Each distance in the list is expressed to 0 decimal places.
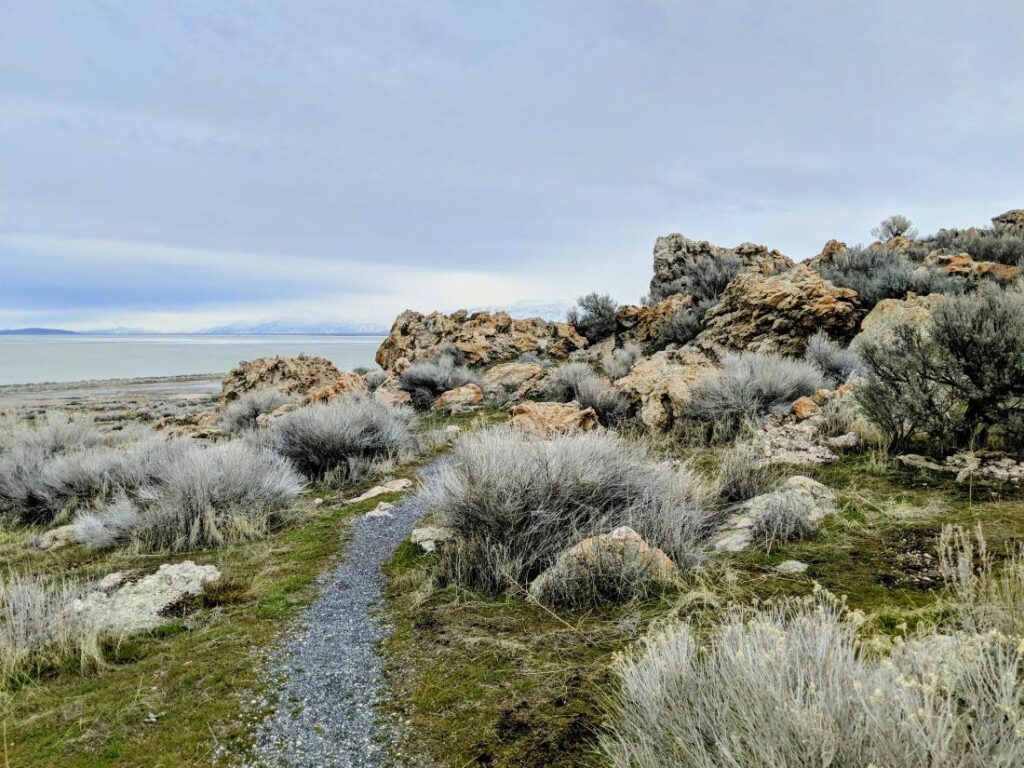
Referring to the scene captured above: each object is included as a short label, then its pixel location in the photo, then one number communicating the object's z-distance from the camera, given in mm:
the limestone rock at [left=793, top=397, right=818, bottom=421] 7840
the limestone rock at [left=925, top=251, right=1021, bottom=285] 12547
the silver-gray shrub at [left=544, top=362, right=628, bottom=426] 10180
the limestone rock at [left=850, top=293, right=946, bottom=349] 9719
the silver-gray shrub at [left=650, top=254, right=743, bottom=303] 17531
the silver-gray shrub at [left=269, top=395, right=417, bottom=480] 9227
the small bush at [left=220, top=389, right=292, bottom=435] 14602
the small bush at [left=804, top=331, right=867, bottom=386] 9922
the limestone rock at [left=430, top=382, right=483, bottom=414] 14688
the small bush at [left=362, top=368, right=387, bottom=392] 20734
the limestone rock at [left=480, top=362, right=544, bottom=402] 14625
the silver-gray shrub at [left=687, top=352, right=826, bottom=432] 8344
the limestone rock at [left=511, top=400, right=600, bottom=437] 8470
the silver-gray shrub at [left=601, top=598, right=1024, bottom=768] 1422
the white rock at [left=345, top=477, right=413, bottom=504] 7727
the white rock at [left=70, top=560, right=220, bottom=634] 4113
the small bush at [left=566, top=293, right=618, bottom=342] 21500
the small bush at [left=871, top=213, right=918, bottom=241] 26547
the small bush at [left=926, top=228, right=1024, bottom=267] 15047
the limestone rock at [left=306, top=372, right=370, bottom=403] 13555
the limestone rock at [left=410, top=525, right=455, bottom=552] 5364
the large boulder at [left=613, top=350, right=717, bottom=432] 8977
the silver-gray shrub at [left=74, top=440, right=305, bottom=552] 6043
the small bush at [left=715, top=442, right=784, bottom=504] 5480
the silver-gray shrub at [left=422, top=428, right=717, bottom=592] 4359
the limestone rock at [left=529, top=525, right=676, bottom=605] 3738
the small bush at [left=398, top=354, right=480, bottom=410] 16406
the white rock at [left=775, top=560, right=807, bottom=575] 3748
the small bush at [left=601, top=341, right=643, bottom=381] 14214
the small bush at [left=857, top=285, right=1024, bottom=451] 5535
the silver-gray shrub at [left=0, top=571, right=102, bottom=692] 3475
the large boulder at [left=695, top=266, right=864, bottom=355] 12016
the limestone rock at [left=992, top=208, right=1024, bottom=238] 18338
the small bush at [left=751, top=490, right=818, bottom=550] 4352
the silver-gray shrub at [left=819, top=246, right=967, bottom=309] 12062
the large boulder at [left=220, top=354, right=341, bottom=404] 18641
